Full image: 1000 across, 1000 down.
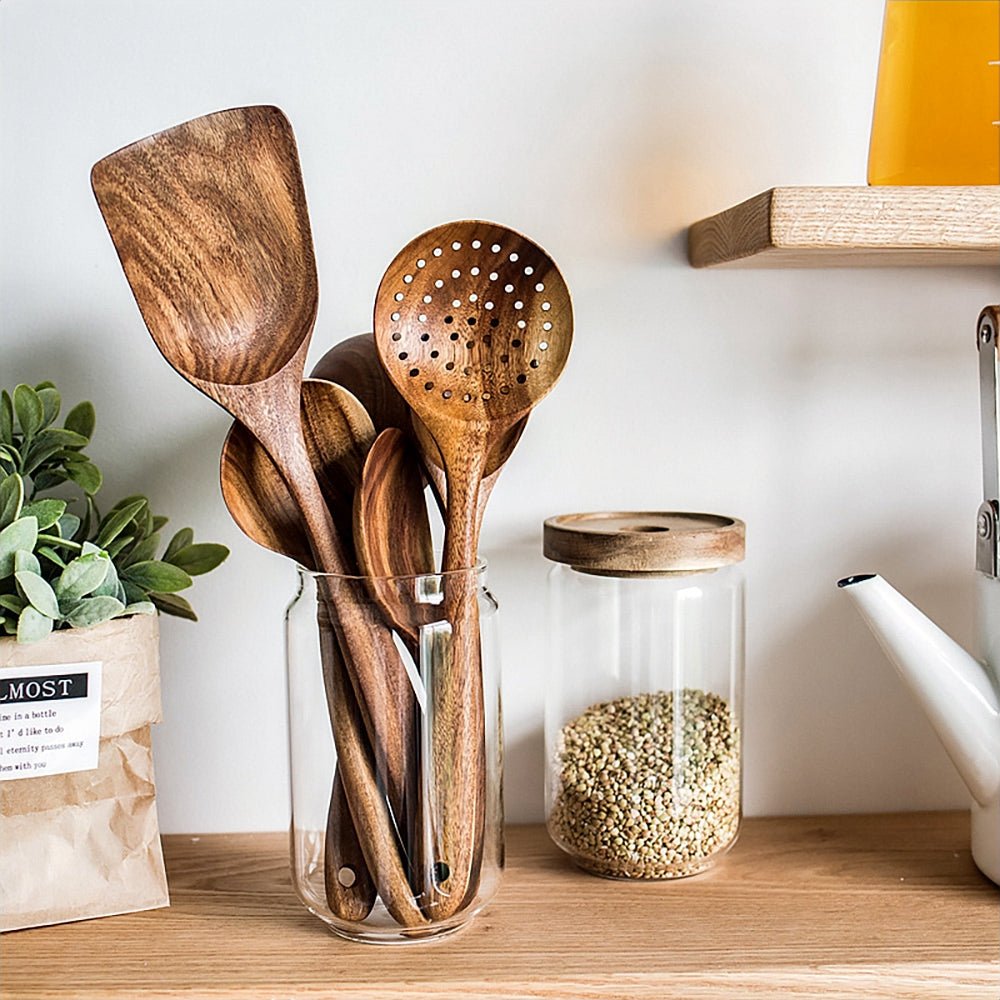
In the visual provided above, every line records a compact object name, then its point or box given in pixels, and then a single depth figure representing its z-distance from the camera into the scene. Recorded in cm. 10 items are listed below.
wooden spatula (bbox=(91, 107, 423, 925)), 68
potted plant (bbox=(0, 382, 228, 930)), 71
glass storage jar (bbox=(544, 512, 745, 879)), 76
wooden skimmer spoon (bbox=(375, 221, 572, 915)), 70
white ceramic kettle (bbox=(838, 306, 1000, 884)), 76
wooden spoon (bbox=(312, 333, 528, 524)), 72
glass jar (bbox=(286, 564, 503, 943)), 69
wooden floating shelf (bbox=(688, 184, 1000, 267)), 68
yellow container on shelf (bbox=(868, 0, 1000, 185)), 74
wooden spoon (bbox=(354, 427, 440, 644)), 69
